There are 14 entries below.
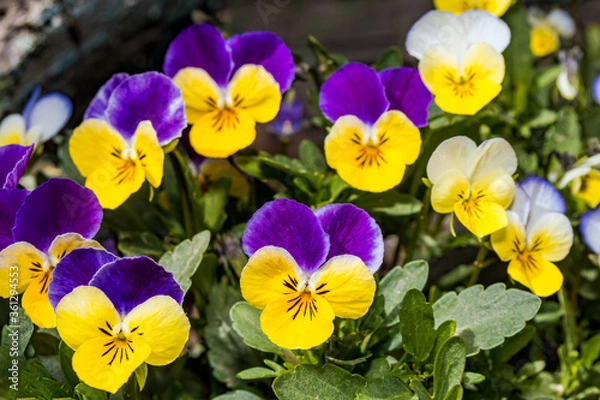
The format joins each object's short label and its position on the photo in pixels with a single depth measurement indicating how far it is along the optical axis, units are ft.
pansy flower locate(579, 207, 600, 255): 1.58
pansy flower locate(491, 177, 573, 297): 1.51
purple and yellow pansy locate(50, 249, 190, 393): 1.39
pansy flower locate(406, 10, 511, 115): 1.52
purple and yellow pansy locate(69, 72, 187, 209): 1.51
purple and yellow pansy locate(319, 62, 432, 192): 1.51
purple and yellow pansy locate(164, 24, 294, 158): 1.55
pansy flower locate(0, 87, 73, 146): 1.60
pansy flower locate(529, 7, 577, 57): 1.94
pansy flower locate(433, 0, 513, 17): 1.62
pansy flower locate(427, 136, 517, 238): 1.48
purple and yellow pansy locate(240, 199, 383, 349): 1.41
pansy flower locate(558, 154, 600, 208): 1.62
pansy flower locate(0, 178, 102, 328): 1.45
